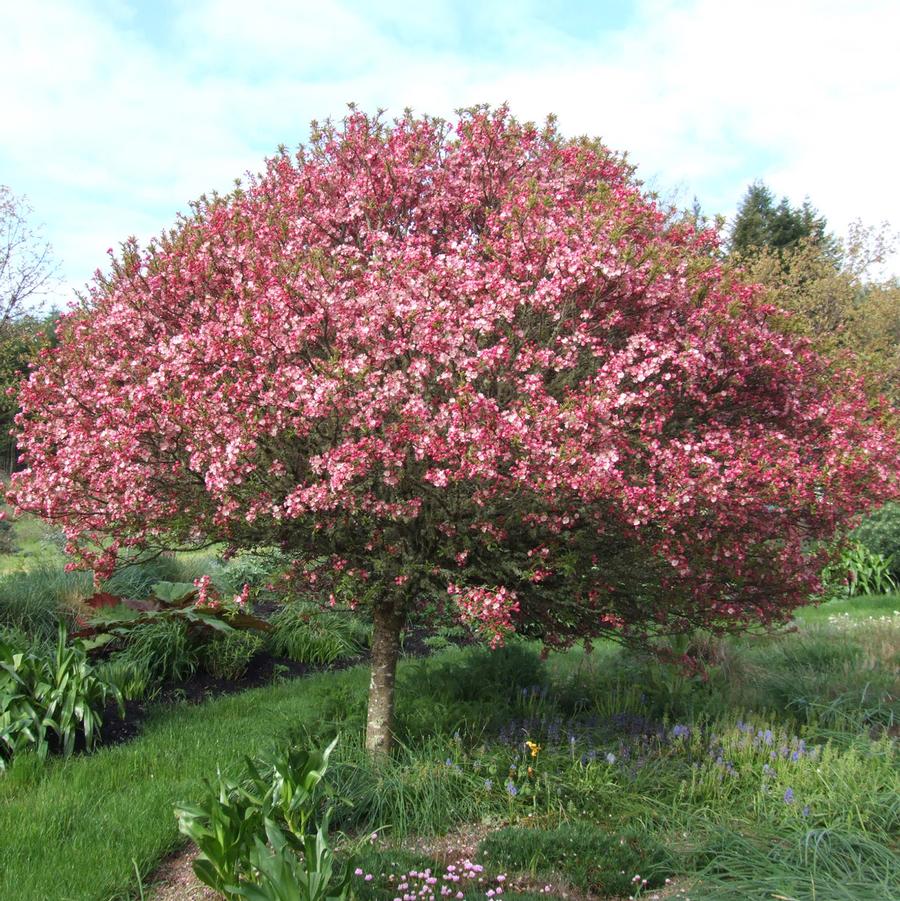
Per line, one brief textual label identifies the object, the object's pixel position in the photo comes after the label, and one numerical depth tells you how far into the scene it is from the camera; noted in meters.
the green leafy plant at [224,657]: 8.20
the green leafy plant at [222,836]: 3.59
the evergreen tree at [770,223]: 33.38
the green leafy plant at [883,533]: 13.83
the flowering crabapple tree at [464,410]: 4.35
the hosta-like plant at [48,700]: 5.76
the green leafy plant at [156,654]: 7.50
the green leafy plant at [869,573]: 14.02
